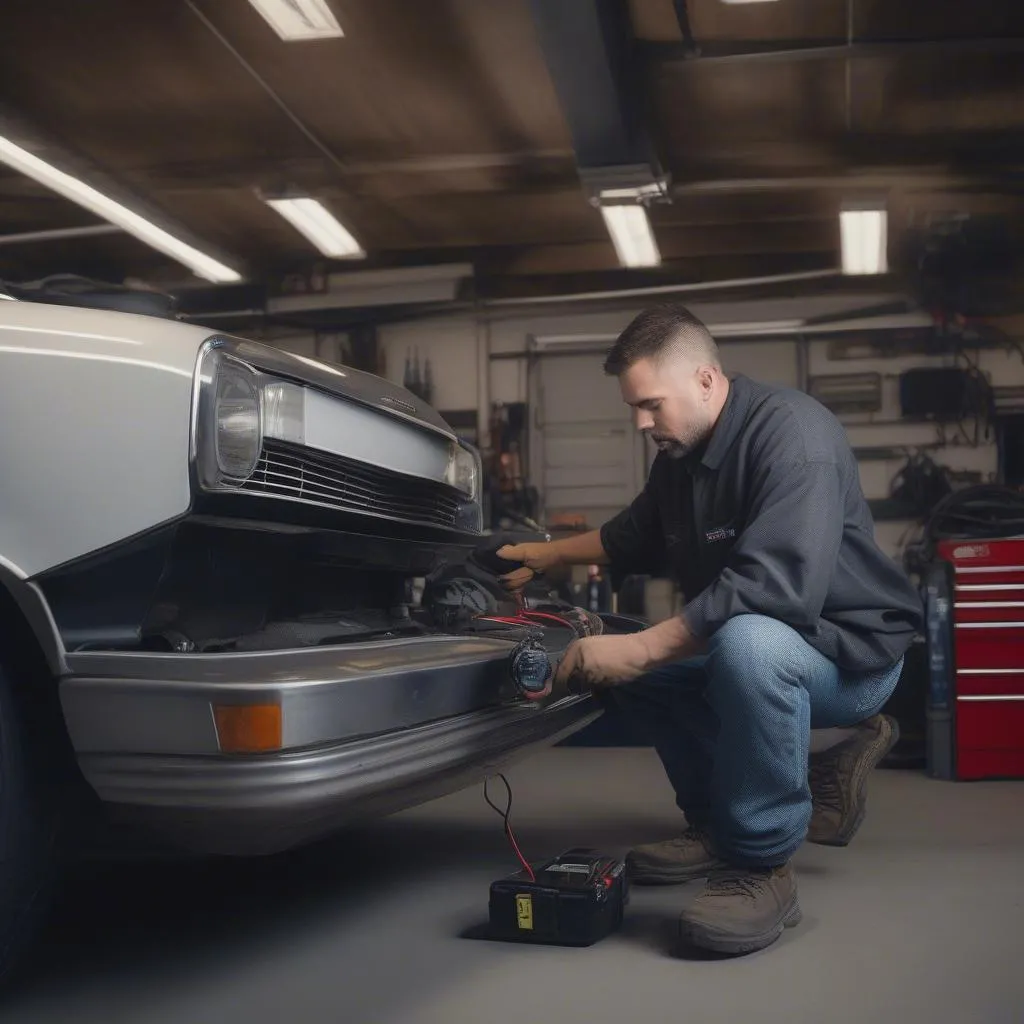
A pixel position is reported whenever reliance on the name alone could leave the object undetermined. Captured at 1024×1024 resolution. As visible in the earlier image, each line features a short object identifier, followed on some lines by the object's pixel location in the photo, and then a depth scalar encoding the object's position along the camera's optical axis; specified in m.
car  1.55
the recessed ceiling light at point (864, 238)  6.60
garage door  8.28
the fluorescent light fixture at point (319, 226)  6.75
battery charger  2.04
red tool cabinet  4.22
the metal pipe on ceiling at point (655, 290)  8.19
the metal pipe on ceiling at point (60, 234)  7.68
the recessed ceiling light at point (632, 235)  6.64
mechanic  2.04
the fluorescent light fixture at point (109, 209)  5.80
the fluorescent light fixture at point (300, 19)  4.46
